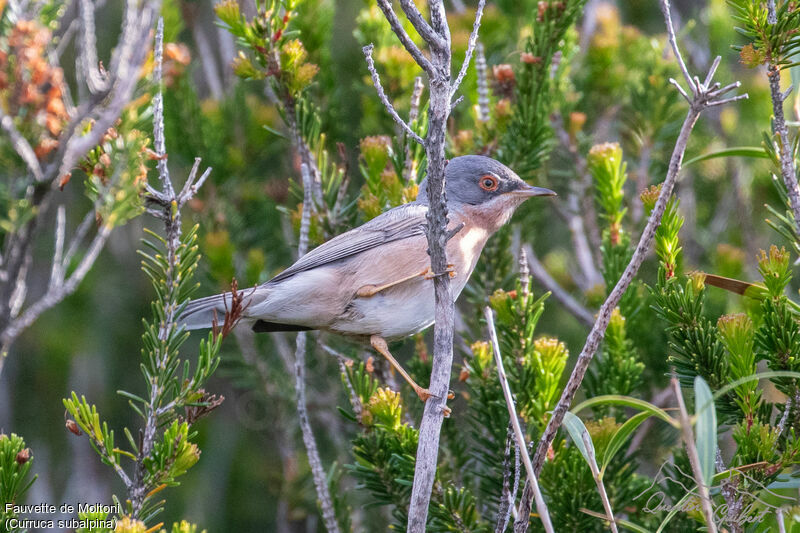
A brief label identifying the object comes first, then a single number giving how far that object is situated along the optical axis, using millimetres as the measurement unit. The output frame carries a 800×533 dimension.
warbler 7238
